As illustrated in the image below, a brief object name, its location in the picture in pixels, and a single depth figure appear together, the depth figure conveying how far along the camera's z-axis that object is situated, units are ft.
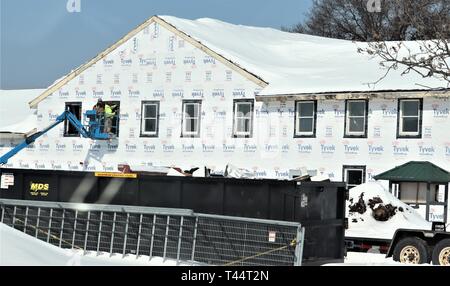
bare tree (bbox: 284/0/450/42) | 197.57
